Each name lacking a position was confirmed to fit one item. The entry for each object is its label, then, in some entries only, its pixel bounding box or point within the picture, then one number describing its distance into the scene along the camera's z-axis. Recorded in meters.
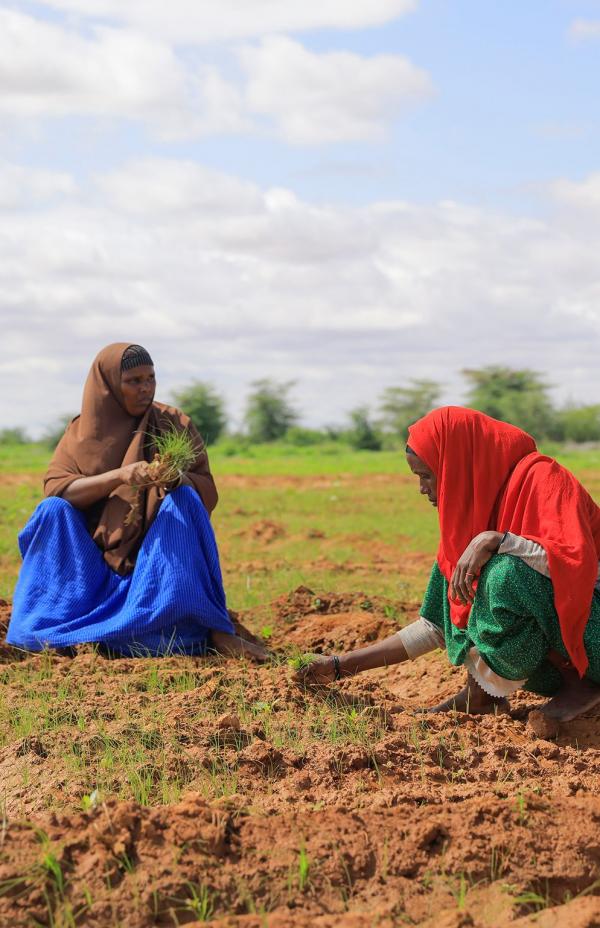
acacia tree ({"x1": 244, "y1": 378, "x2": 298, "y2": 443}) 41.16
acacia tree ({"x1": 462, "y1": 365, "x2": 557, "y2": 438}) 42.34
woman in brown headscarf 6.12
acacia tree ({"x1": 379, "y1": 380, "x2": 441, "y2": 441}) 42.81
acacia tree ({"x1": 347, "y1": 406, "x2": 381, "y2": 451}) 38.72
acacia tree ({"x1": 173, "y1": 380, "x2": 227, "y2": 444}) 39.41
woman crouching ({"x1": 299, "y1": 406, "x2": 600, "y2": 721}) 4.51
